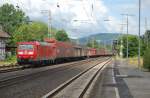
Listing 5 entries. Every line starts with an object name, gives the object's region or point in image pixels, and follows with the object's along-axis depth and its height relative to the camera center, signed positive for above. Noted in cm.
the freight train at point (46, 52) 5297 -32
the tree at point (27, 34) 11434 +430
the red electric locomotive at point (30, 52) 5253 -32
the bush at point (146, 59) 4971 -110
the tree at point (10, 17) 15262 +1109
